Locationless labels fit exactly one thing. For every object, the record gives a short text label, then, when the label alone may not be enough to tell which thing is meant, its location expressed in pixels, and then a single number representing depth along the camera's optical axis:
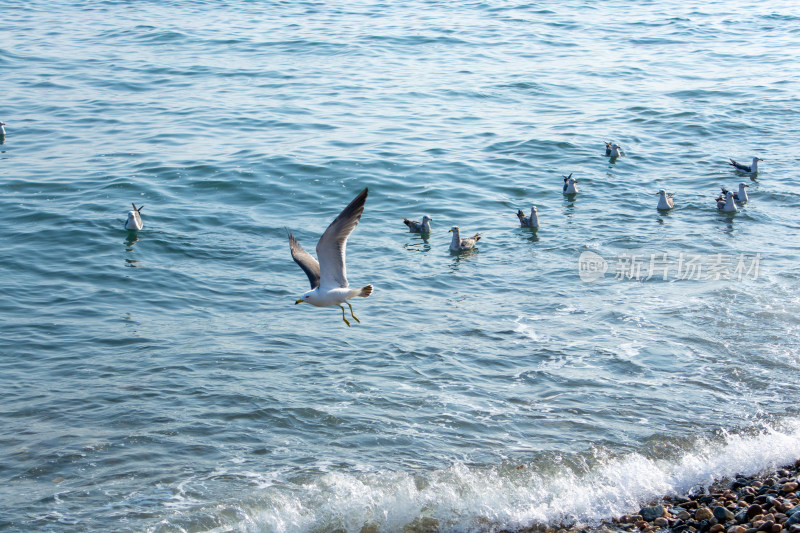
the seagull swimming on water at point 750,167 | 20.77
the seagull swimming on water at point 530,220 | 17.42
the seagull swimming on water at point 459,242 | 16.30
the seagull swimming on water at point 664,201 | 18.27
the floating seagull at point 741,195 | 18.70
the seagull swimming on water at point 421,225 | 17.27
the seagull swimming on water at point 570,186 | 19.55
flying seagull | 9.17
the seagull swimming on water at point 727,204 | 18.02
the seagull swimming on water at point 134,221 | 16.62
